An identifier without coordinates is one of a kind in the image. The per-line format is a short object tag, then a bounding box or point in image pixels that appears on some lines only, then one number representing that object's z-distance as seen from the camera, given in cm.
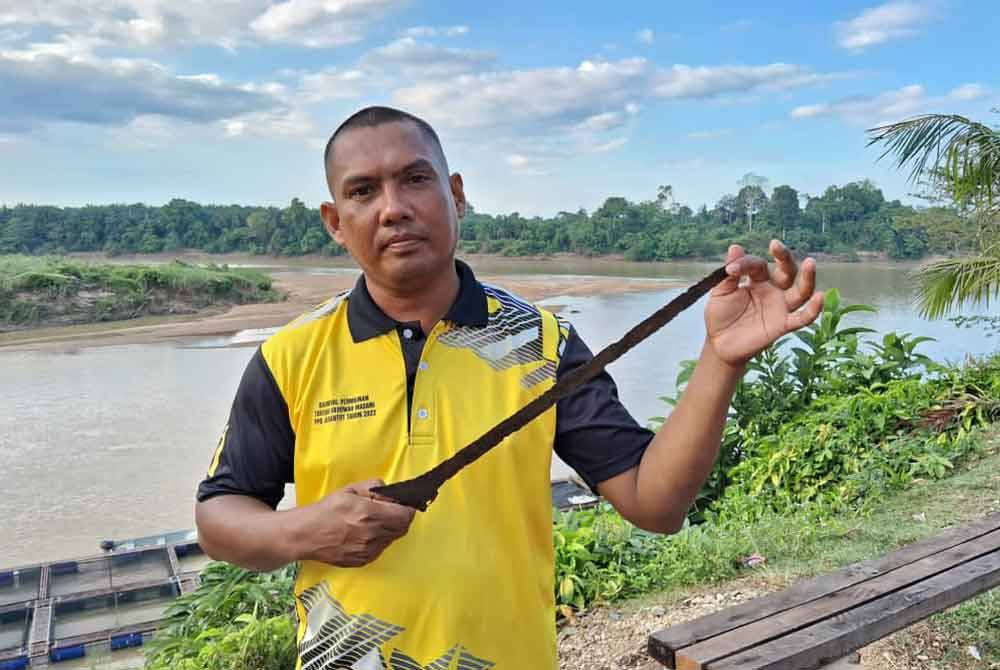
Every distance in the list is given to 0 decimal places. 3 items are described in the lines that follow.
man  111
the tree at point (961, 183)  643
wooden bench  202
